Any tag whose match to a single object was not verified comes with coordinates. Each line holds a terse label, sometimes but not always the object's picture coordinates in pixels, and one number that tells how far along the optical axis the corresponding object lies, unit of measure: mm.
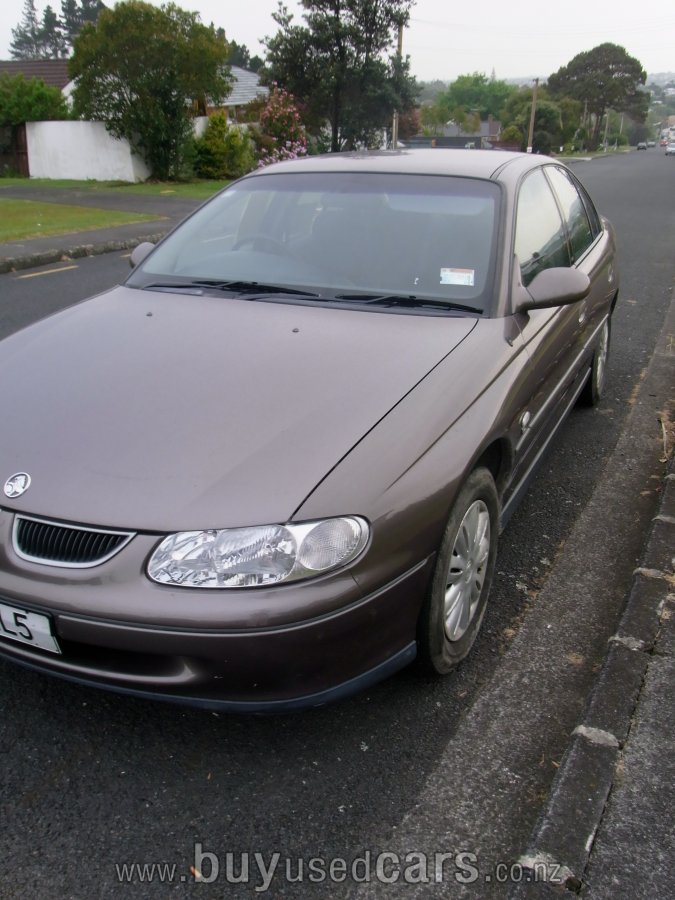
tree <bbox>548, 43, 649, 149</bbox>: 90000
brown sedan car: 1934
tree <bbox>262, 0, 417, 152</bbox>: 22281
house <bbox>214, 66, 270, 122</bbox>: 34250
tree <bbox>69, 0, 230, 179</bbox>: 18562
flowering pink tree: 21469
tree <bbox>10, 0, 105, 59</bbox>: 93812
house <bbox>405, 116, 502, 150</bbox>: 53547
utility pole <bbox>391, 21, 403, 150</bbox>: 23434
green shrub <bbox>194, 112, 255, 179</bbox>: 20969
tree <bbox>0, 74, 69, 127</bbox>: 23250
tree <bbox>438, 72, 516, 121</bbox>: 131500
